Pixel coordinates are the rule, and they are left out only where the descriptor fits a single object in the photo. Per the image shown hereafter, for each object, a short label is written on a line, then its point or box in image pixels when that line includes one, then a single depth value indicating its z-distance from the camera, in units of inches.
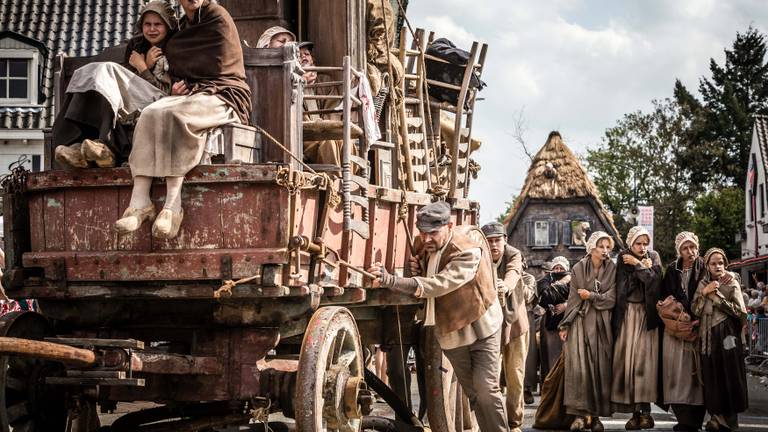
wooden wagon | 263.0
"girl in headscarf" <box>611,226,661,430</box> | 461.1
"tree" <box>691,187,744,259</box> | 2326.5
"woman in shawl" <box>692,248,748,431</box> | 446.3
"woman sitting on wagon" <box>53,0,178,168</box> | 277.6
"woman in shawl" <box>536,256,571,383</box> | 603.8
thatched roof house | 1678.2
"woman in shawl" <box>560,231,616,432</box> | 464.8
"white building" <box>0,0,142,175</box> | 1015.6
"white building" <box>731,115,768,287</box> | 1952.5
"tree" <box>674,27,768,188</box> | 2428.6
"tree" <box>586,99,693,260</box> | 2342.5
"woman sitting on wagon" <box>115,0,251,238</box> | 263.3
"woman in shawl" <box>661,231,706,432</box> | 453.7
